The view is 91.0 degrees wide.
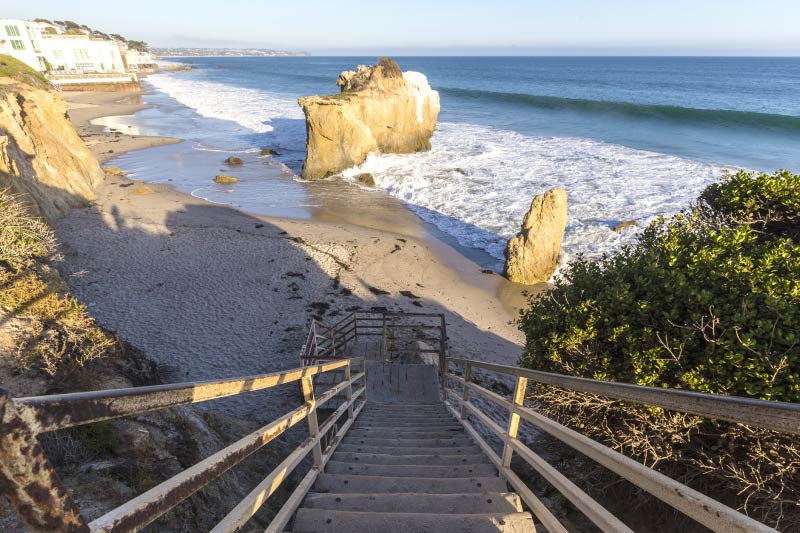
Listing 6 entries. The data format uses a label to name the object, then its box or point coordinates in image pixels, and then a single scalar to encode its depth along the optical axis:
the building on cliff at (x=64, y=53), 59.91
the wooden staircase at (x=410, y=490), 2.58
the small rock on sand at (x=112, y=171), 25.43
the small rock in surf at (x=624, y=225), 18.66
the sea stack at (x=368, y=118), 27.78
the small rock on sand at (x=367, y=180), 26.84
